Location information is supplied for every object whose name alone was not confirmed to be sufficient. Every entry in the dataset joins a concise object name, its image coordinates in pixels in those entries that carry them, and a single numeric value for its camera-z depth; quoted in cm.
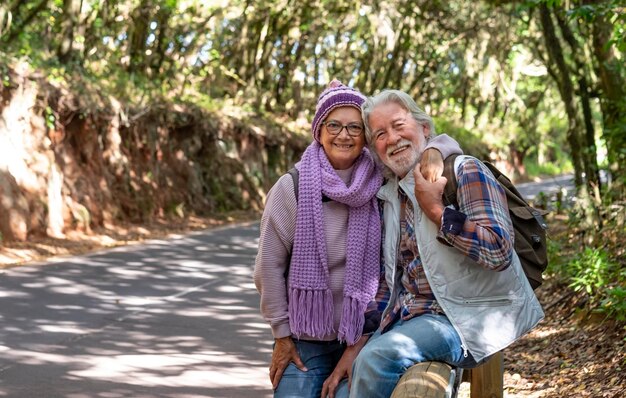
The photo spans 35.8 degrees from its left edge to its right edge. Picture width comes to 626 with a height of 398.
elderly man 395
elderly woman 438
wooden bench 388
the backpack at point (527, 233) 425
